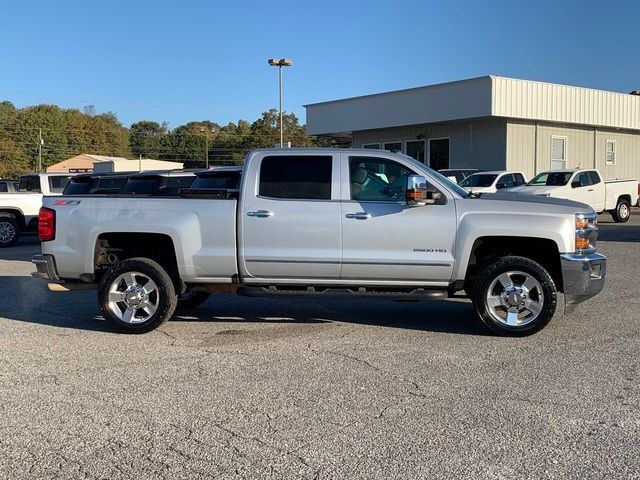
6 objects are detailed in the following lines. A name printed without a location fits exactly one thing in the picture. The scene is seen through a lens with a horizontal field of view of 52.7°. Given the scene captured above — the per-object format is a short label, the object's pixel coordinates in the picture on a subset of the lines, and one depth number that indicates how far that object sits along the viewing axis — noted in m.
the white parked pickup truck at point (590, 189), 21.08
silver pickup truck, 6.82
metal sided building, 26.48
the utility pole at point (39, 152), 89.42
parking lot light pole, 35.81
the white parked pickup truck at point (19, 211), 17.58
